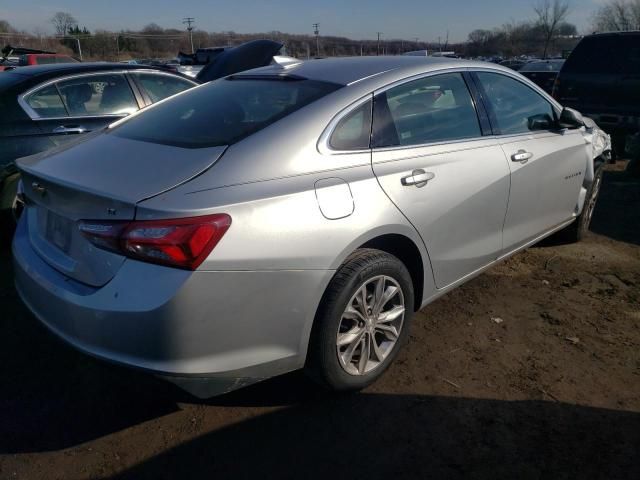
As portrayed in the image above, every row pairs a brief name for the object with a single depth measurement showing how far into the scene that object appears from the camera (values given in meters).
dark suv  8.27
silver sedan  2.06
